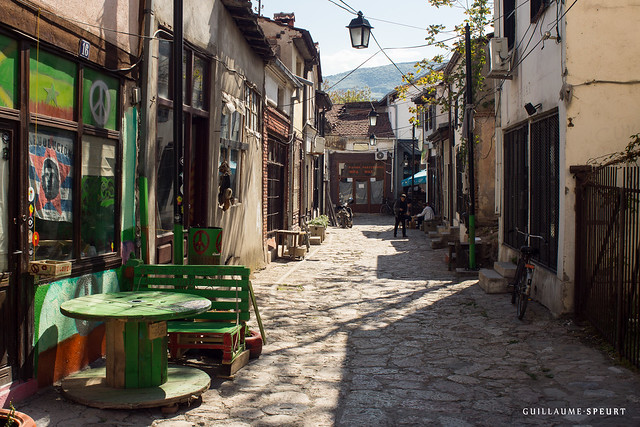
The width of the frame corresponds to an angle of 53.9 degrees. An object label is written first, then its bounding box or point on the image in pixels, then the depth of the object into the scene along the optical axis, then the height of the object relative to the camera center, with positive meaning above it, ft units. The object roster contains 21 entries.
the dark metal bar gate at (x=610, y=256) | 20.80 -1.56
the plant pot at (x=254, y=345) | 21.43 -4.47
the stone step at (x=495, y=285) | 34.91 -3.95
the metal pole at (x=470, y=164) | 42.57 +3.40
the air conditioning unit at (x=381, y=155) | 131.13 +12.27
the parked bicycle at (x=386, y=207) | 128.26 +1.40
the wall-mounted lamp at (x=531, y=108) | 32.09 +5.42
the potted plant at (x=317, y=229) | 70.08 -1.69
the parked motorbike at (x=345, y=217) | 93.81 -0.47
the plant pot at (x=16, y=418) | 11.16 -3.68
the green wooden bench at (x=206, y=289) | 20.01 -2.45
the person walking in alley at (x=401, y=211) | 75.46 +0.34
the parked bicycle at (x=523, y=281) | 27.89 -3.11
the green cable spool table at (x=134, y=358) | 15.72 -3.81
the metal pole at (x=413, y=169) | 106.73 +7.55
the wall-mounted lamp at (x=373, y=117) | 97.51 +15.20
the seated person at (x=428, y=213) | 82.58 +0.04
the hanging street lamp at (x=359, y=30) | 41.34 +12.11
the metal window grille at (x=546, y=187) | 29.45 +1.35
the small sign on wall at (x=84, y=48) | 18.21 +4.84
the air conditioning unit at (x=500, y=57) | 38.17 +9.58
